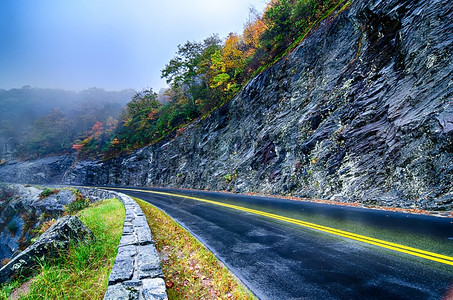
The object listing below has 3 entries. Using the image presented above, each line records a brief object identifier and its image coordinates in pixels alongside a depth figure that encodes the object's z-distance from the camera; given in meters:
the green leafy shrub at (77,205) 19.63
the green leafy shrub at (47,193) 25.55
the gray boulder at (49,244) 3.28
